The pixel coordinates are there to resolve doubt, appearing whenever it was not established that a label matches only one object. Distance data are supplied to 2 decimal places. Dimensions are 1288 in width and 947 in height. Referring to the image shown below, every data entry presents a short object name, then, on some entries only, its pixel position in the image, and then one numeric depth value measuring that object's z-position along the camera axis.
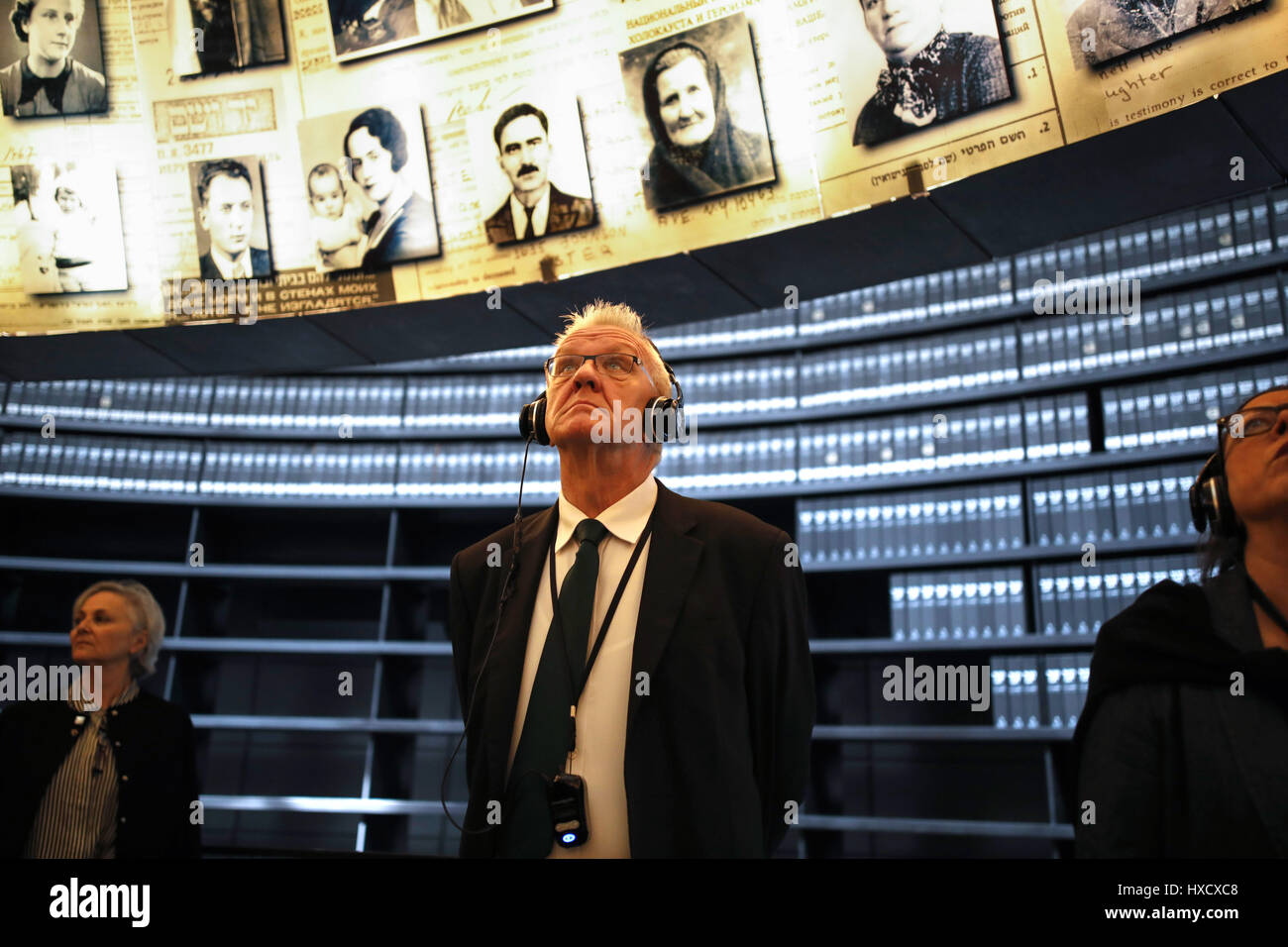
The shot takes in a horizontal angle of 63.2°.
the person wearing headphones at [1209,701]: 1.01
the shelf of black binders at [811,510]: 3.84
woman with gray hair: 1.89
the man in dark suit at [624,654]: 1.15
